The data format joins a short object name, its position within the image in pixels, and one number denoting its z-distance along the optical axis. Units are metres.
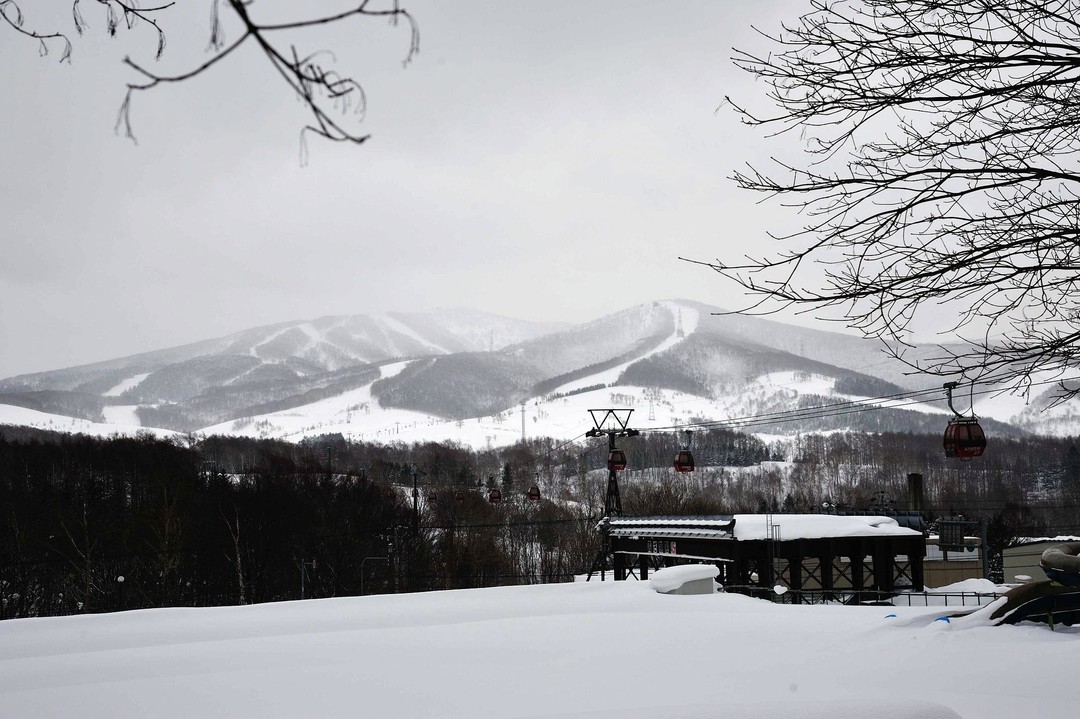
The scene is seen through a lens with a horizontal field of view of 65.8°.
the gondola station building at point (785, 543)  24.05
